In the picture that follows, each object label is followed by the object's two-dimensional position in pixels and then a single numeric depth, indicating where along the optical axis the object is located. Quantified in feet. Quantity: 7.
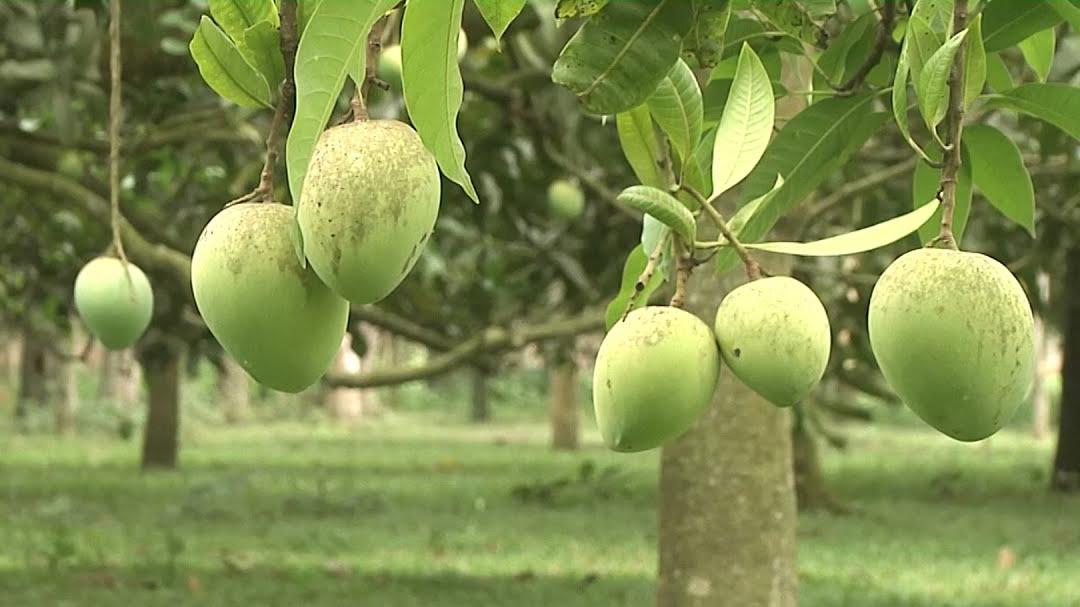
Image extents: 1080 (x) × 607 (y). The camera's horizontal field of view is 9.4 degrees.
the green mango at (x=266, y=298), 11.98
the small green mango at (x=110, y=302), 14.42
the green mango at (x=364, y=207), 11.84
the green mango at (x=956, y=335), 11.97
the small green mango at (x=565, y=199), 35.31
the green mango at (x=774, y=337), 12.25
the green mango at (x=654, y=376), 12.21
